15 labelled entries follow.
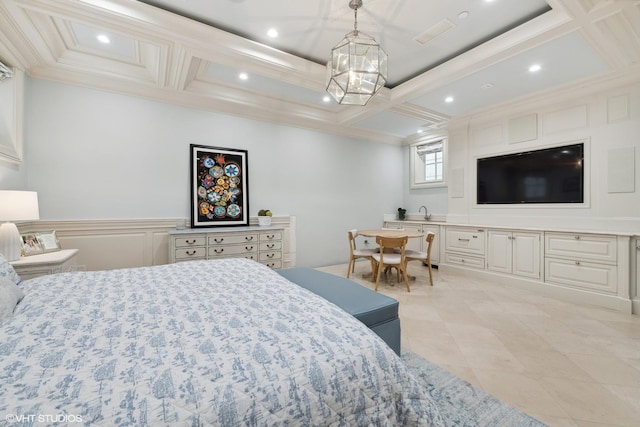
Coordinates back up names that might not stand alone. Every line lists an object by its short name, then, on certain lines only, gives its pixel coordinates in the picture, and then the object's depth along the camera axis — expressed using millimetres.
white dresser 3188
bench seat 1583
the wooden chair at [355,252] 3993
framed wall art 3715
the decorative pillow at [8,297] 1122
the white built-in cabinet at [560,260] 2910
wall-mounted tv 3574
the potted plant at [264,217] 3982
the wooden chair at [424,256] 3803
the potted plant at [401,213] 5854
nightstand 2137
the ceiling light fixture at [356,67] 2223
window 5350
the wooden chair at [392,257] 3574
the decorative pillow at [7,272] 1450
